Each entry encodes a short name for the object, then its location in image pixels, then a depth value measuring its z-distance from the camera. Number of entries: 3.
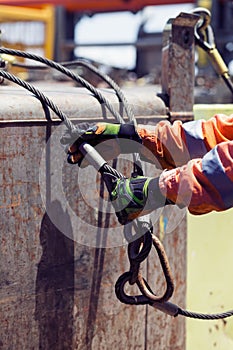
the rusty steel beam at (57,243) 4.18
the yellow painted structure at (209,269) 5.65
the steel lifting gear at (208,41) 5.51
